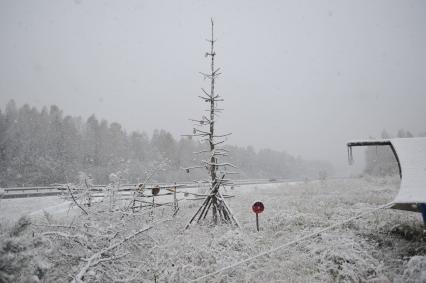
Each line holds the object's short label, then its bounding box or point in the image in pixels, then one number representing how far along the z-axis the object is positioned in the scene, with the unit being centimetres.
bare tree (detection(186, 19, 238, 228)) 1131
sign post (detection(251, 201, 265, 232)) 1016
